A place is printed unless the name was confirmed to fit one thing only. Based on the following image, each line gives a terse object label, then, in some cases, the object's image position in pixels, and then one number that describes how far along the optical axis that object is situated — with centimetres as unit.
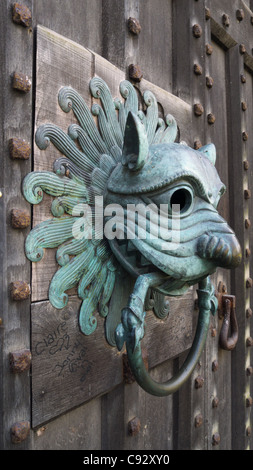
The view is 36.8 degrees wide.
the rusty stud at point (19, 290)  56
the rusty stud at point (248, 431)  137
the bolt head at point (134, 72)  79
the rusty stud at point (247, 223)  136
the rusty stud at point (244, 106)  136
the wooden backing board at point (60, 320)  60
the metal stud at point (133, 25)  79
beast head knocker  60
